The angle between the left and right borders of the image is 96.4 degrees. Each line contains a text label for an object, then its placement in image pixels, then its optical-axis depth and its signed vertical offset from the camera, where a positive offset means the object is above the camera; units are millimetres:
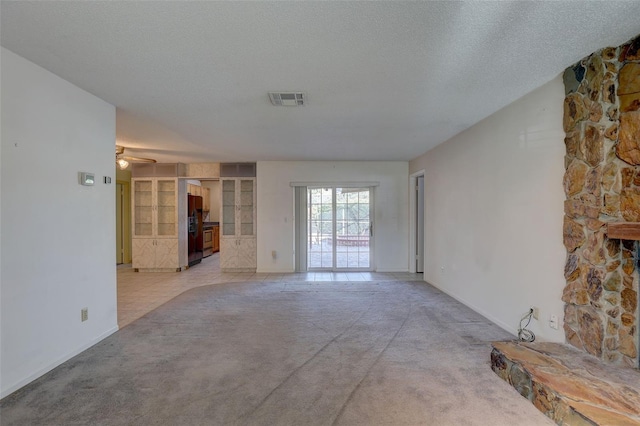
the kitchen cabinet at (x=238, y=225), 6461 -352
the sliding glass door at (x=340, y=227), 6395 -395
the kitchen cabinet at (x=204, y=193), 8141 +521
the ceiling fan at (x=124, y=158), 4832 +1045
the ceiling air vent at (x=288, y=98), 2764 +1112
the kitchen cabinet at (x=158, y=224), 6445 -319
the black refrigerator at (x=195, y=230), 7073 -506
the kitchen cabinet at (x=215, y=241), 9195 -1006
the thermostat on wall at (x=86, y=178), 2701 +303
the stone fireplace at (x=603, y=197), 2020 +91
